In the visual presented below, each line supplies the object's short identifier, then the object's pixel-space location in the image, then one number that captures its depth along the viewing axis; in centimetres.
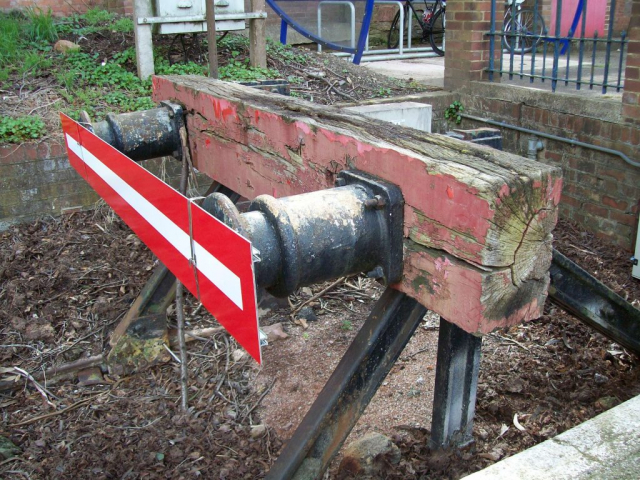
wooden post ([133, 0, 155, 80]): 614
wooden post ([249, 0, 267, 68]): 664
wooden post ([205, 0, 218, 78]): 546
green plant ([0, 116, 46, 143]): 512
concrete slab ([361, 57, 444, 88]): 773
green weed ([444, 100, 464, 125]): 657
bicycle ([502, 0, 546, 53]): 1061
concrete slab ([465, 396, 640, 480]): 172
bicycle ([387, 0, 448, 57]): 1118
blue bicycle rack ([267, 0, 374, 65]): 905
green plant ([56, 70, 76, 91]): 602
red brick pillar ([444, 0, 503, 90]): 625
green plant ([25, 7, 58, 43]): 707
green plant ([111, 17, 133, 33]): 739
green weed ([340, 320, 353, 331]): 374
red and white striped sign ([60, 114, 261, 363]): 145
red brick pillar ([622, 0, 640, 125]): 469
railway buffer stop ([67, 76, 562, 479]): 160
